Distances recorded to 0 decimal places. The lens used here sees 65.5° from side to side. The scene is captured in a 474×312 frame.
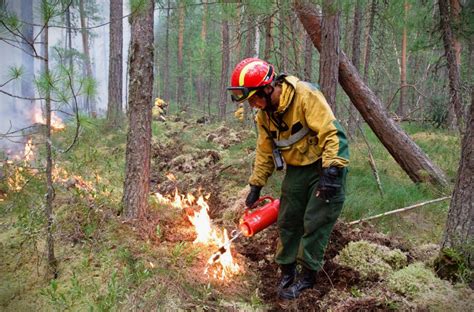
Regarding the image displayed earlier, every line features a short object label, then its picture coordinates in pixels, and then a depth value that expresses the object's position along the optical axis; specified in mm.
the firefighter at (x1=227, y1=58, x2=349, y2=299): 3215
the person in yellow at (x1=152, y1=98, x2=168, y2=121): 15045
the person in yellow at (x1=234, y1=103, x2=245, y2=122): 17356
